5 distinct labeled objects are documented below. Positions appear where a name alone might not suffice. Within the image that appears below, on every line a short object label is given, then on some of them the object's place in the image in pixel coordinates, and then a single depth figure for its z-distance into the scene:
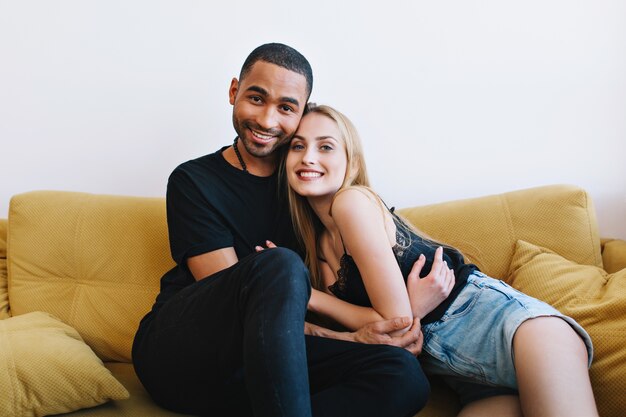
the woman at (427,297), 1.20
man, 1.01
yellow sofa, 1.59
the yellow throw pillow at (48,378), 1.28
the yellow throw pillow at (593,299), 1.30
